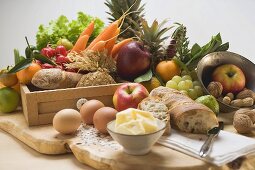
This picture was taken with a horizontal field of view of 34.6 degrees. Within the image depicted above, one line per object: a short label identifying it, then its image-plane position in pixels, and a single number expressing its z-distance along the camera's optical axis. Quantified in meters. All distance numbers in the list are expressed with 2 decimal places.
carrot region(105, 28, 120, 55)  1.63
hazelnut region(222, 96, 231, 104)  1.38
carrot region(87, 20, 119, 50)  1.63
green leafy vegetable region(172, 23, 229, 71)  1.58
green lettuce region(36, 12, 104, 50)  1.86
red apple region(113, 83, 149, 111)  1.31
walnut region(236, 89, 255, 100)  1.41
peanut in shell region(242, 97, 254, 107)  1.37
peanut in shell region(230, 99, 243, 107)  1.37
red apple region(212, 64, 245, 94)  1.42
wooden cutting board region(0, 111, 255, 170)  1.02
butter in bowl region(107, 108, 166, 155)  1.02
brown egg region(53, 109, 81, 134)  1.19
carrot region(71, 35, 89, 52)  1.63
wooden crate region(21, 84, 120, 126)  1.31
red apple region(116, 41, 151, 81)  1.55
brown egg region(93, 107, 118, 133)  1.18
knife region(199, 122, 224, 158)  1.03
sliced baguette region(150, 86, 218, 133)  1.16
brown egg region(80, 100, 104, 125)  1.27
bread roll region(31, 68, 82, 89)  1.37
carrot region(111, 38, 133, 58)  1.66
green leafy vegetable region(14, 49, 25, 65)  1.53
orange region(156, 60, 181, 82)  1.55
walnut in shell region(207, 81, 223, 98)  1.38
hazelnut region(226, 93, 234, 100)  1.40
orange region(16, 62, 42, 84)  1.42
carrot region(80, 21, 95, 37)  1.71
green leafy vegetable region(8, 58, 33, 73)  1.42
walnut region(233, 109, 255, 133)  1.21
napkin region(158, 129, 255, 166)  1.03
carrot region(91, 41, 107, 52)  1.56
